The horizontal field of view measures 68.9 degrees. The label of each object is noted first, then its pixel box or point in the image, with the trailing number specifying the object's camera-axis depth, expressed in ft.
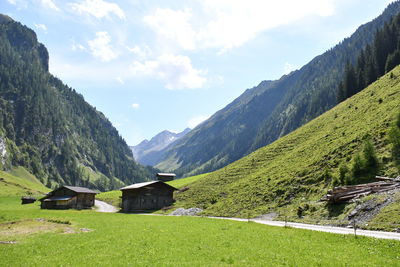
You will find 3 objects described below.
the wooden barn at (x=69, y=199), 264.93
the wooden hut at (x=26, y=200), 300.32
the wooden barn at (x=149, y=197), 242.99
